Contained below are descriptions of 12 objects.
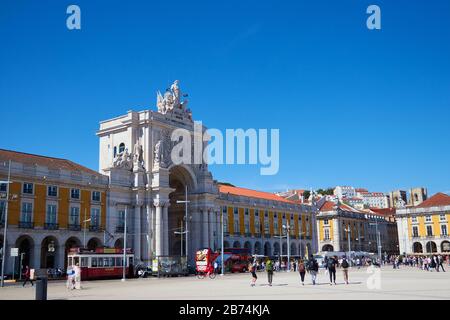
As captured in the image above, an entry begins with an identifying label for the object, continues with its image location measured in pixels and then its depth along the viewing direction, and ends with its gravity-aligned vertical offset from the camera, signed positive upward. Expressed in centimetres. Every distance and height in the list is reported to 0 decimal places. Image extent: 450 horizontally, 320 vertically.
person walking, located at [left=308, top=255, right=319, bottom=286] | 3278 -152
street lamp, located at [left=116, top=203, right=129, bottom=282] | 4706 -127
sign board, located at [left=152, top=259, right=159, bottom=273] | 5544 -177
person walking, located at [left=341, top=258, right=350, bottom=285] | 3234 -149
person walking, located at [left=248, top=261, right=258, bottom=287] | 3308 -197
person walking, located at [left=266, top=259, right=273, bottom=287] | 3332 -153
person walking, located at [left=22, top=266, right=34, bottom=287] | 3823 -176
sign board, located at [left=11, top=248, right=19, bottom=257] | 4099 -3
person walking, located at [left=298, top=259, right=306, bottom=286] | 3300 -157
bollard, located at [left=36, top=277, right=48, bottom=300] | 1872 -133
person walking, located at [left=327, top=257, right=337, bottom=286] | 3234 -133
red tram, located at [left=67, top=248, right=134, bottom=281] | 4675 -117
